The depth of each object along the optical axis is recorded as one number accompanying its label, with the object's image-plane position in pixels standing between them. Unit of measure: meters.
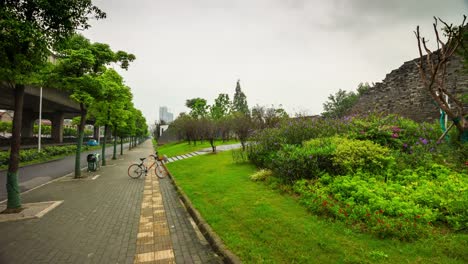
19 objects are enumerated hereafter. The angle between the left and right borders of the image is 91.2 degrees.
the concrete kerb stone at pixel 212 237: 3.81
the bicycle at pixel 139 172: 12.02
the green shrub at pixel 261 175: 9.09
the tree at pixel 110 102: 11.80
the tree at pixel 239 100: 67.44
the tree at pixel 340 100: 43.59
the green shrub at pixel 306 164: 7.80
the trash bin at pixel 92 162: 14.03
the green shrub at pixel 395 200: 4.27
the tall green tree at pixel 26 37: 5.52
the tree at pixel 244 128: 17.52
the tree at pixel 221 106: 56.56
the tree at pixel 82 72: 10.14
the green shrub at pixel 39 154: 15.34
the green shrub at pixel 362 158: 7.42
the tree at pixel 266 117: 17.36
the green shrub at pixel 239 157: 13.82
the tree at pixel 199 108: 55.94
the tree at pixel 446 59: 8.61
